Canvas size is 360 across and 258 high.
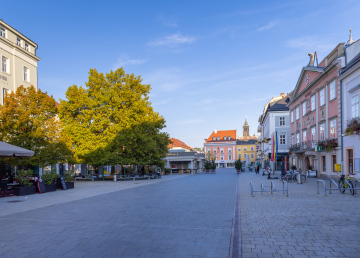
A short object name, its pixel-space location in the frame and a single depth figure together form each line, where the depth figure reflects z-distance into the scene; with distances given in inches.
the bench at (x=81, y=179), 1215.2
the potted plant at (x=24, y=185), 603.8
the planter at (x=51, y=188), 672.9
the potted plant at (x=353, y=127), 773.5
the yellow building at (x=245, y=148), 4451.3
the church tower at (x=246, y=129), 5201.8
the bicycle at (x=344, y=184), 550.0
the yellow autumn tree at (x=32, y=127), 823.1
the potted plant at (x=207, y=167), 2003.0
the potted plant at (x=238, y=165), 1913.9
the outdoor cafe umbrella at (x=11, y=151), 517.8
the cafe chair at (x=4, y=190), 590.2
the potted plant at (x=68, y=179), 749.3
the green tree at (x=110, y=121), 1114.1
